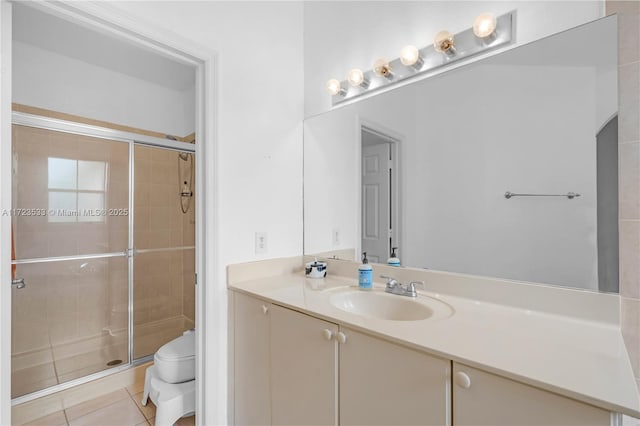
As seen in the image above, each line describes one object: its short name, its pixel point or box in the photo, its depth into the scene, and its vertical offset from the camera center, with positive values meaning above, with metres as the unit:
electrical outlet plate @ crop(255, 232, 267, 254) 1.70 -0.16
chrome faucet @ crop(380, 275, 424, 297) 1.34 -0.34
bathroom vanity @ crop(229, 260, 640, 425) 0.70 -0.41
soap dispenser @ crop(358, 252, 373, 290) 1.49 -0.32
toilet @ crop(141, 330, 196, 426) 1.61 -0.97
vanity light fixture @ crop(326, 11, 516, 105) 1.20 +0.70
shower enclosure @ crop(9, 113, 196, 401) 2.11 -0.29
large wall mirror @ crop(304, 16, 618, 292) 1.04 +0.19
